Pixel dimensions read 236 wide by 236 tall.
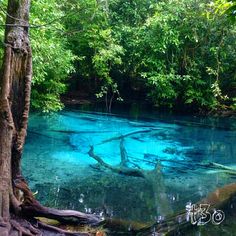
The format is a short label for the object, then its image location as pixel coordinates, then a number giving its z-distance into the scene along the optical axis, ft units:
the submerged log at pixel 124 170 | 17.12
